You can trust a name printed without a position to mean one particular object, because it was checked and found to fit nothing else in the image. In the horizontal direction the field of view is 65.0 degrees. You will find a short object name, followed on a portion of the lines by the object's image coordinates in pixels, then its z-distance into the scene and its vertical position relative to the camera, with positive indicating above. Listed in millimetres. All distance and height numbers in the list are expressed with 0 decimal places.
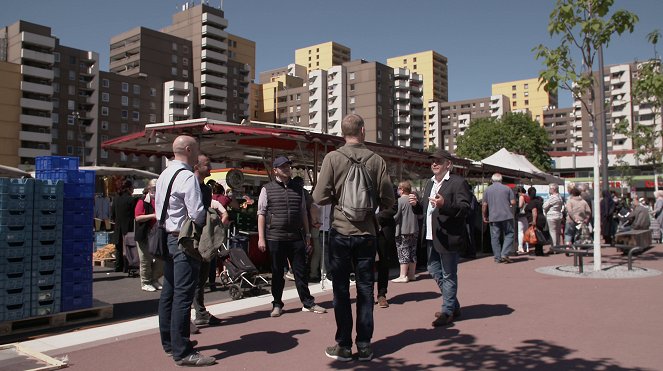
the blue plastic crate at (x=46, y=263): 5938 -655
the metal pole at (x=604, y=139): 16914 +2544
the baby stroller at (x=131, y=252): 10134 -910
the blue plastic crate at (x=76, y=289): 6215 -996
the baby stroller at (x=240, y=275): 7734 -1029
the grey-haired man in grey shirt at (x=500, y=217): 11844 -252
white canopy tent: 20000 +1720
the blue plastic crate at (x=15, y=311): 5633 -1156
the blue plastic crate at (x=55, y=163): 6500 +544
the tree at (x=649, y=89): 11883 +2903
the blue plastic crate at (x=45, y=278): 5914 -826
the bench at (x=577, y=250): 9328 -816
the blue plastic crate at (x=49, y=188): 6020 +220
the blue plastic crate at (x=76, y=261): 6227 -658
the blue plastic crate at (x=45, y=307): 5898 -1160
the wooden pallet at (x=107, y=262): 12102 -1298
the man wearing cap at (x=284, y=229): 6512 -286
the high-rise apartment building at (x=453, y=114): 151375 +27295
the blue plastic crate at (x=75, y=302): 6199 -1161
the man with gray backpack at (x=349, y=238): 4566 -279
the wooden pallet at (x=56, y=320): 5742 -1337
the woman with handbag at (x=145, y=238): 8578 -532
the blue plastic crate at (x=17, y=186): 5699 +227
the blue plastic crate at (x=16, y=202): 5676 +49
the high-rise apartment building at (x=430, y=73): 159125 +41874
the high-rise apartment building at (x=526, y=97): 155250 +32926
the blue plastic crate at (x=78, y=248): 6245 -501
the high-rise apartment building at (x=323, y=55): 160750 +47599
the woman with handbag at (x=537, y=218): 13094 -304
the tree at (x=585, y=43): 9750 +3148
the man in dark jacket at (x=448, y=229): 5867 -260
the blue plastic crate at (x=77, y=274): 6223 -821
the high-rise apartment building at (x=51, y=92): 75750 +17481
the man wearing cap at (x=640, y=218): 12656 -298
